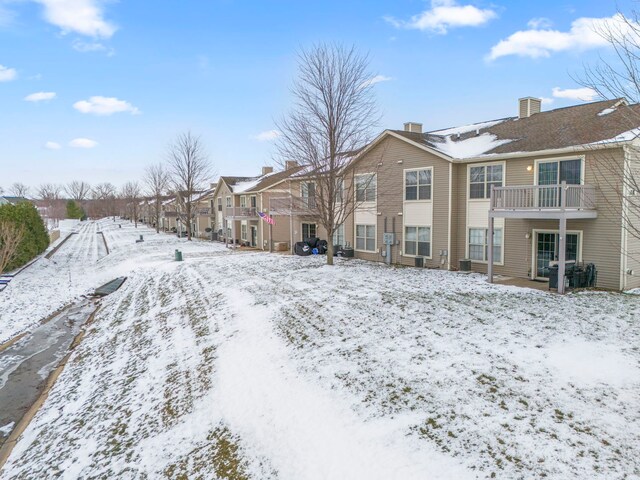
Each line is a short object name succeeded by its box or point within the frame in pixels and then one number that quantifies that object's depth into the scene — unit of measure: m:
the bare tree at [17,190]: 127.41
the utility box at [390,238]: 22.56
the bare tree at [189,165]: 49.25
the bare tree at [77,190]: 162.75
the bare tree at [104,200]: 135.25
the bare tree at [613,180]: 13.97
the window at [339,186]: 21.22
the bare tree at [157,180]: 67.50
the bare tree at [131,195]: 92.06
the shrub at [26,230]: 26.14
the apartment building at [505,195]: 14.84
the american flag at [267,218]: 30.53
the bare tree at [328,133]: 20.45
